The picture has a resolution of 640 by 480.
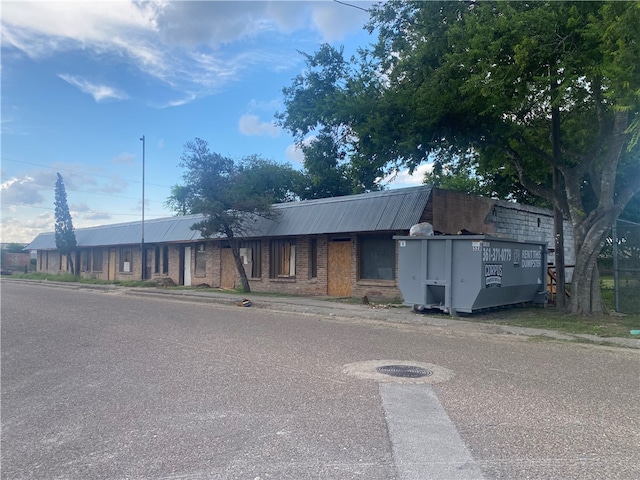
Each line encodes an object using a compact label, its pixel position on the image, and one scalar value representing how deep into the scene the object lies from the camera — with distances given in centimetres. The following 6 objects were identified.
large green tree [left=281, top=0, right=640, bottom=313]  1164
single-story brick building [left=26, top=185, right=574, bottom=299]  1933
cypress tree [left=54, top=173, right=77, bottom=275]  4016
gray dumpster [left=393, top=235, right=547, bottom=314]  1383
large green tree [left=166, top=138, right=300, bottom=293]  2217
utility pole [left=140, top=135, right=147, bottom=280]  3275
